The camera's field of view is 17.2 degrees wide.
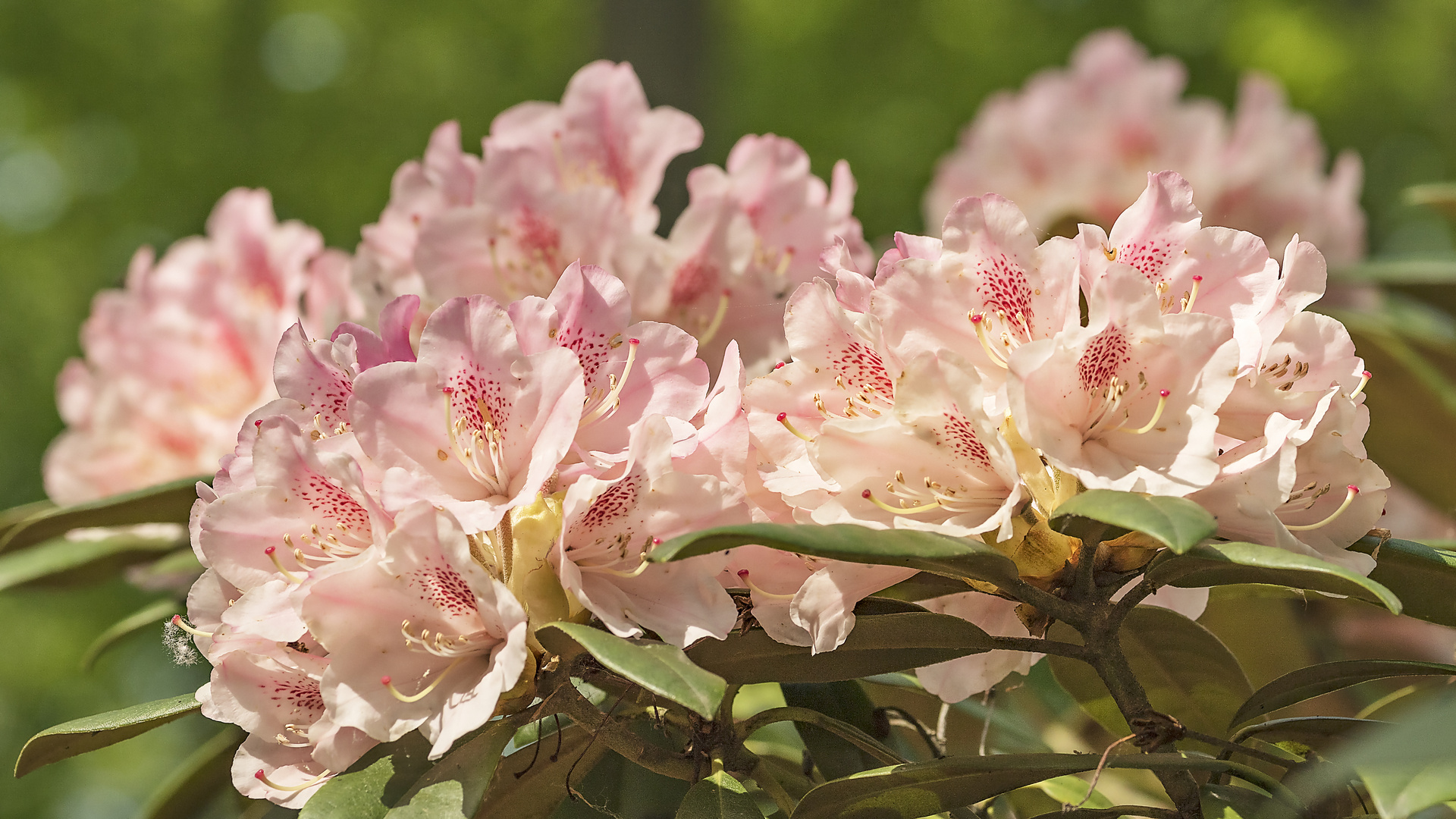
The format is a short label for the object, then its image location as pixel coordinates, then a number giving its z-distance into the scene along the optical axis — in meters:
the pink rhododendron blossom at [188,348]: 1.86
